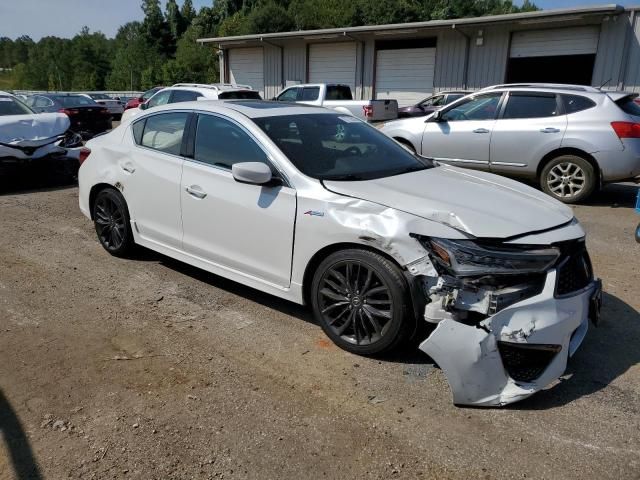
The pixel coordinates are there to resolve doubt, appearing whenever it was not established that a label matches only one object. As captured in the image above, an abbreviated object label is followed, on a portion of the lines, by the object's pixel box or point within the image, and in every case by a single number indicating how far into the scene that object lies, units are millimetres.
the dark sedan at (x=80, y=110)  17141
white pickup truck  14586
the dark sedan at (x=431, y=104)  18469
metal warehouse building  18750
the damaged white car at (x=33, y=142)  8547
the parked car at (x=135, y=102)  19438
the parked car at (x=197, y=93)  13242
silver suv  7812
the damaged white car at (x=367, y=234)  3002
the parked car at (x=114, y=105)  27891
